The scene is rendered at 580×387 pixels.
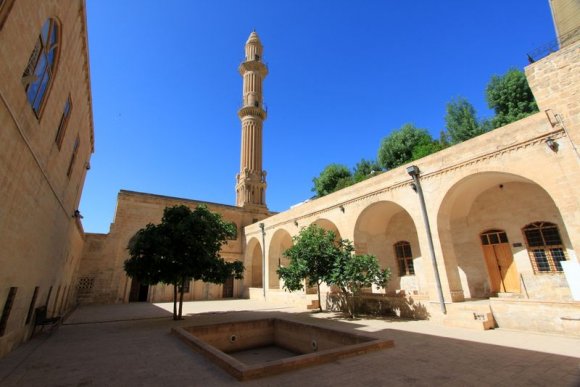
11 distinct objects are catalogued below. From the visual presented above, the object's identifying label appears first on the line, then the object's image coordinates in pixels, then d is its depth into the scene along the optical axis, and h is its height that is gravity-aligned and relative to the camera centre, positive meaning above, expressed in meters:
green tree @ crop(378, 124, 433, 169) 27.56 +13.42
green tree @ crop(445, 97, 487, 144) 25.19 +14.53
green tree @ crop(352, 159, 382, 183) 32.38 +13.57
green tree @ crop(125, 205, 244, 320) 10.11 +1.46
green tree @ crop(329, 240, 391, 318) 10.14 +0.51
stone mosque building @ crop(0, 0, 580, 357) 4.71 +2.56
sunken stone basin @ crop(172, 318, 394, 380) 4.38 -1.12
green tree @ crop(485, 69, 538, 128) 20.52 +13.39
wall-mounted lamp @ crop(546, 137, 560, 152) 7.34 +3.43
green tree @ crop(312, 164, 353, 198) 33.06 +12.55
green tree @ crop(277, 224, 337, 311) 11.05 +1.13
